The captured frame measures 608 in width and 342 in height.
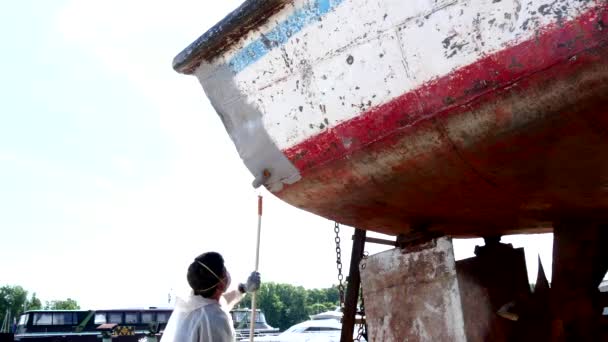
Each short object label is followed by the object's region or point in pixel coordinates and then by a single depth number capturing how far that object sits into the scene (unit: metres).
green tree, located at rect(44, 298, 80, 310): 75.50
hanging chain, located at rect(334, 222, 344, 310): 3.63
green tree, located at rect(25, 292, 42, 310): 65.50
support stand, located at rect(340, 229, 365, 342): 3.62
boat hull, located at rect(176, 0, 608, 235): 2.07
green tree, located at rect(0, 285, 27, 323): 63.84
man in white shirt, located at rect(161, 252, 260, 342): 2.50
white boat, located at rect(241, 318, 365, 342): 11.91
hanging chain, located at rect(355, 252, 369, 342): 3.64
